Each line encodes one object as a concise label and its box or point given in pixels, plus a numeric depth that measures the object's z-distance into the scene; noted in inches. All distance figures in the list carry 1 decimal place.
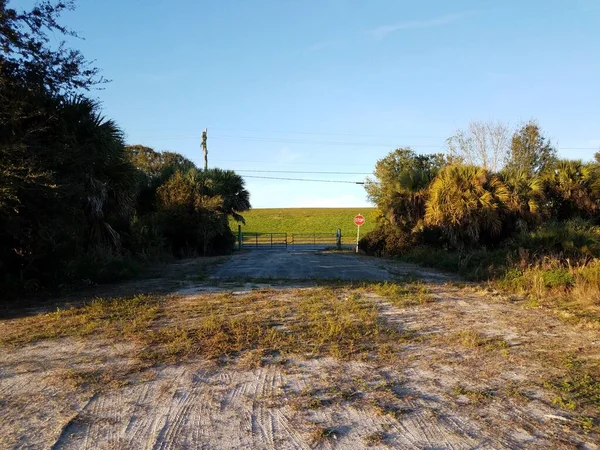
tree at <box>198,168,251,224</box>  1119.1
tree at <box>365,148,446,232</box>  895.7
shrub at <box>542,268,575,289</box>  412.2
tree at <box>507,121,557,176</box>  1229.7
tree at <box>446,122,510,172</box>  1230.9
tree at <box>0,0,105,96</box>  349.1
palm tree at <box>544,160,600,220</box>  845.8
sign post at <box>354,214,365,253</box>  1279.5
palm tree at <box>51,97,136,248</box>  386.6
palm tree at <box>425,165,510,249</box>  796.0
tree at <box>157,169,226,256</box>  1021.8
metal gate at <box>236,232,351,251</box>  1603.2
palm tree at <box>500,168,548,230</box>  809.5
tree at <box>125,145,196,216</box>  1085.1
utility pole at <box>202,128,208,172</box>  1594.5
